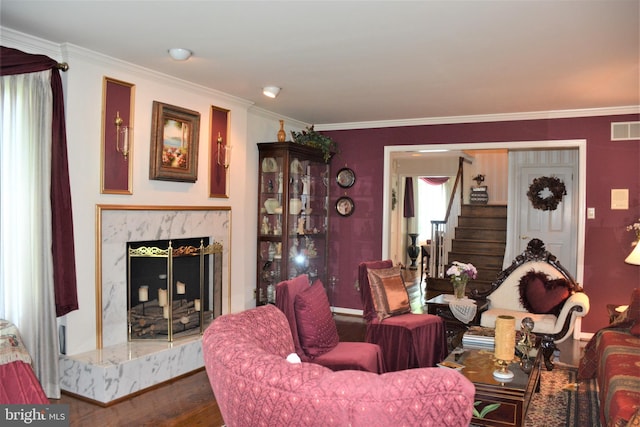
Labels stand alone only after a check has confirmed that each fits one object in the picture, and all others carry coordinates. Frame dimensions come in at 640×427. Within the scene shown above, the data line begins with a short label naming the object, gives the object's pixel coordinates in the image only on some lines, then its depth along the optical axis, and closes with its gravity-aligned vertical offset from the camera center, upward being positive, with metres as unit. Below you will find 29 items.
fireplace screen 4.26 -0.71
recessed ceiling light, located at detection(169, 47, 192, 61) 3.68 +1.19
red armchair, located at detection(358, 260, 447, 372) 4.20 -1.06
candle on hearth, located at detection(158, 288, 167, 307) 4.38 -0.77
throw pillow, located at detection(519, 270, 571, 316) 4.71 -0.73
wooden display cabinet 5.95 -0.02
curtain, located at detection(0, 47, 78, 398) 3.40 -0.01
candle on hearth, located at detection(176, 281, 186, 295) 4.56 -0.72
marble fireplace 3.57 -1.11
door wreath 7.51 +0.40
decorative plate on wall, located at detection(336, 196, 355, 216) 6.89 +0.11
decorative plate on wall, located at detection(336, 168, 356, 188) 6.88 +0.50
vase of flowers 4.72 -0.58
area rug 3.34 -1.37
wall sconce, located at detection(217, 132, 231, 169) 5.13 +0.60
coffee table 2.77 -1.01
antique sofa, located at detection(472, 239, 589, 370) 4.40 -0.77
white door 7.48 +0.12
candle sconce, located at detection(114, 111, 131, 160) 4.06 +0.60
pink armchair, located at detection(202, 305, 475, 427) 1.24 -0.47
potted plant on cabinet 6.48 +0.96
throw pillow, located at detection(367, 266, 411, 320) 4.44 -0.72
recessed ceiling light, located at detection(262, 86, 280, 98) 4.79 +1.19
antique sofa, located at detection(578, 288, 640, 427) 2.51 -0.93
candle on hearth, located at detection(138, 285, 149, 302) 4.31 -0.73
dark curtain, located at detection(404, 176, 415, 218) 12.40 +0.41
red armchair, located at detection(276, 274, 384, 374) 3.28 -0.81
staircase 7.76 -0.48
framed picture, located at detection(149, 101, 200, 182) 4.35 +0.62
